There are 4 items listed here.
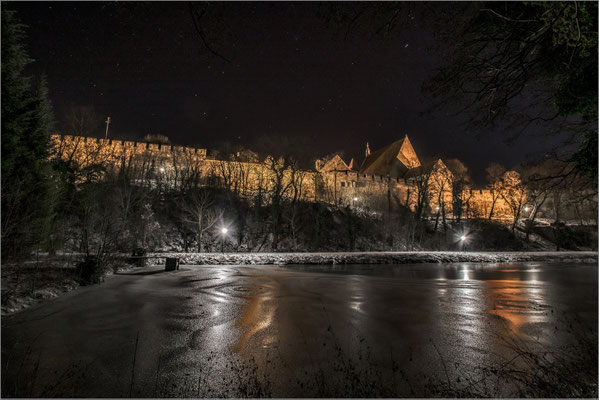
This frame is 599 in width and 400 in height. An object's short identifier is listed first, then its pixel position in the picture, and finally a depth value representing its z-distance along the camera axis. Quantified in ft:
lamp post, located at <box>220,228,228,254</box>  93.99
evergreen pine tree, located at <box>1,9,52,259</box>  28.89
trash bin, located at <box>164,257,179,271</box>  53.16
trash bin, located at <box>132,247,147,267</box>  58.09
